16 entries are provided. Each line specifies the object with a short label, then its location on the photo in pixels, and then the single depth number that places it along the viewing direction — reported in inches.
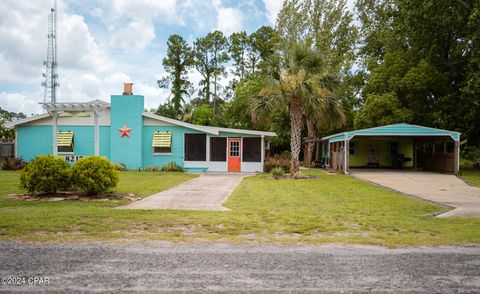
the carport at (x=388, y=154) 950.4
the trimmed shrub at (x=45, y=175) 422.6
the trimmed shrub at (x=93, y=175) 426.0
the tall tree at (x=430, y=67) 991.0
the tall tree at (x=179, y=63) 1727.4
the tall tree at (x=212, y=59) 1758.1
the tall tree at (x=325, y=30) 1331.2
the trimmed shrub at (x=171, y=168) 885.2
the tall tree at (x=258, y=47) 1686.8
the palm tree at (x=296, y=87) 717.9
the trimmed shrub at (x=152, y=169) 879.7
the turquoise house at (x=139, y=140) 884.6
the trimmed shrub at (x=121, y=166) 865.3
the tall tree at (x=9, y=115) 2407.1
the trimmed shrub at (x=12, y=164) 837.8
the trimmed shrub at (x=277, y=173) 759.1
